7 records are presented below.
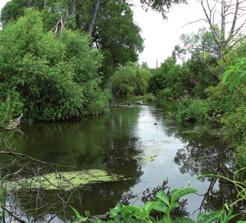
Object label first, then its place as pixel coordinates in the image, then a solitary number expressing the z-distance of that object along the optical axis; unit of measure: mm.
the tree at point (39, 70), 12858
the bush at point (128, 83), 36582
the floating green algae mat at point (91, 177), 5804
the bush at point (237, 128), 6410
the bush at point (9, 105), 11080
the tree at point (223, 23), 12770
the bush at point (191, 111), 13069
